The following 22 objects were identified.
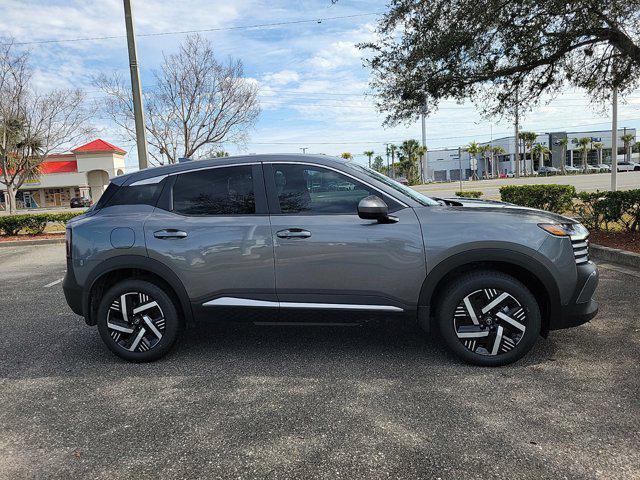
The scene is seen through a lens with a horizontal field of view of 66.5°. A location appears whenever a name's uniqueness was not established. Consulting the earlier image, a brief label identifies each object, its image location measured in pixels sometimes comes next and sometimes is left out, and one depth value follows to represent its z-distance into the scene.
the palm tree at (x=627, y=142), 85.31
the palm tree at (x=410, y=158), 84.50
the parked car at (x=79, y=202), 48.22
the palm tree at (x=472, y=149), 95.03
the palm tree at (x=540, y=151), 96.12
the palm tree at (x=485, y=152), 98.04
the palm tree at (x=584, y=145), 86.12
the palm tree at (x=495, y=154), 100.76
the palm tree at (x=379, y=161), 127.81
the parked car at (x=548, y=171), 76.66
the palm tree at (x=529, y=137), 89.25
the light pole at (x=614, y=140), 14.36
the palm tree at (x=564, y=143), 92.81
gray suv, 3.72
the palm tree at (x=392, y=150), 105.55
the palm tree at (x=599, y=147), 92.00
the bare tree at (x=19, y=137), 17.52
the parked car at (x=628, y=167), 68.44
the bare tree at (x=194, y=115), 20.64
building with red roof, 55.06
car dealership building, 99.50
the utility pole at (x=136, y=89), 10.46
